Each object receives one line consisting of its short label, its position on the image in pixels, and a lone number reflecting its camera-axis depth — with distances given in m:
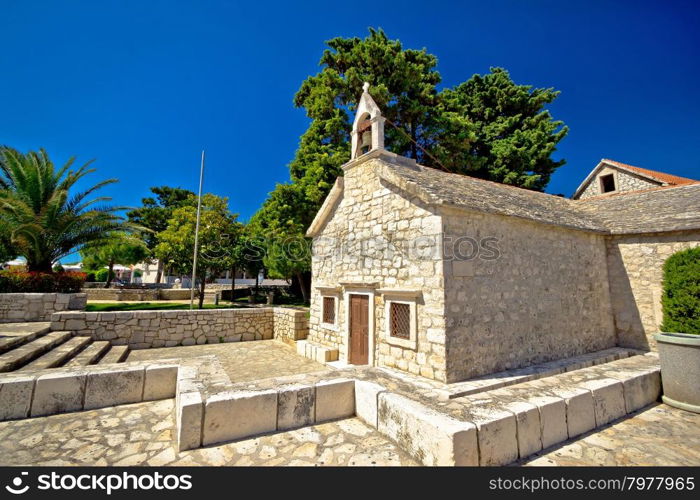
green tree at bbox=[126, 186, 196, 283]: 35.91
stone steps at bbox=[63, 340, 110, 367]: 7.47
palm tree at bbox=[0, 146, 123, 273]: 12.44
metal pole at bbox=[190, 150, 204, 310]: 14.69
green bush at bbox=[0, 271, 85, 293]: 11.20
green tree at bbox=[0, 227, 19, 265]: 12.42
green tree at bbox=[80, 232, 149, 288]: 27.98
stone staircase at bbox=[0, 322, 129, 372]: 6.50
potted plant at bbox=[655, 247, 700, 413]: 5.40
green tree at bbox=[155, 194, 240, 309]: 16.06
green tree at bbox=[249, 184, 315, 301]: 17.38
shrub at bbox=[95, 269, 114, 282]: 33.47
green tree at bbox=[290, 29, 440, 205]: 17.25
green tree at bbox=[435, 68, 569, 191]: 20.06
